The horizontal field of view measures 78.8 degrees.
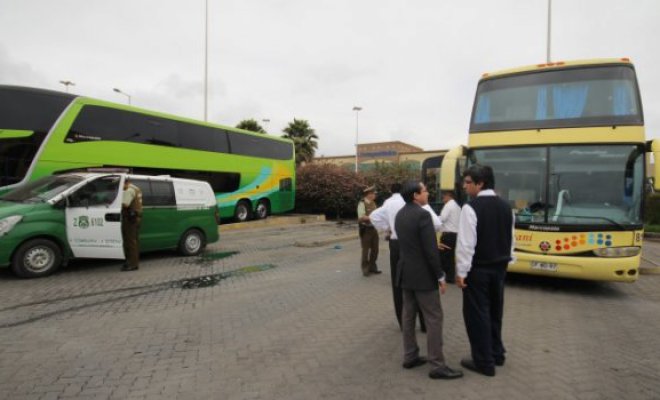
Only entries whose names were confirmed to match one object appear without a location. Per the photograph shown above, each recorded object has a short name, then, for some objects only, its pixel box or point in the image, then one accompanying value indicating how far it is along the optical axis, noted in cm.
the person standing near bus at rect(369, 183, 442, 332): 471
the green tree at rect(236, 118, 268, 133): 3603
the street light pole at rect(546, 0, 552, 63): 2002
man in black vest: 362
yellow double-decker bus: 646
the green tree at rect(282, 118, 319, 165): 3908
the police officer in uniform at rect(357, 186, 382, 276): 780
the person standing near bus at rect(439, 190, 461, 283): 668
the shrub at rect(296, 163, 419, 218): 2302
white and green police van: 675
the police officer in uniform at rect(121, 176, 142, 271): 768
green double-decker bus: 945
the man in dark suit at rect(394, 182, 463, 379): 356
